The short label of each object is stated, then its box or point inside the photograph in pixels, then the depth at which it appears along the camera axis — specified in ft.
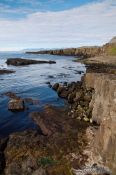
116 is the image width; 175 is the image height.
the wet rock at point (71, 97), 60.68
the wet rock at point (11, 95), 65.11
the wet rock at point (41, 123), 40.66
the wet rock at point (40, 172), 28.03
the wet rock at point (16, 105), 54.63
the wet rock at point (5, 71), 115.43
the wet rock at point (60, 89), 69.74
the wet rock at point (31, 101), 60.21
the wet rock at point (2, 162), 30.05
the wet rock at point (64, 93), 66.30
